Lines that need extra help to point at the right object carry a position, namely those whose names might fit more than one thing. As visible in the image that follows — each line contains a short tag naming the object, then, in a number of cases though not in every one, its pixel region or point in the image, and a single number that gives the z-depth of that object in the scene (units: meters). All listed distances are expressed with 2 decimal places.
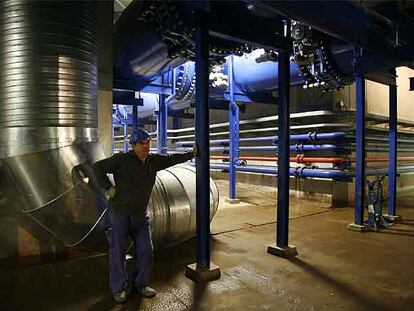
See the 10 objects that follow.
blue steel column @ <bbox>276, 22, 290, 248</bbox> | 3.08
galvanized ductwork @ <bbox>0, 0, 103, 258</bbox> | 2.34
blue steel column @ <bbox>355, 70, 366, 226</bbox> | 3.95
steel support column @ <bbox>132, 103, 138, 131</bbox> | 6.21
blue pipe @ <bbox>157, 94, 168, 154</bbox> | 6.00
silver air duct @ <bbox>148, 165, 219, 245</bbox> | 2.84
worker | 2.16
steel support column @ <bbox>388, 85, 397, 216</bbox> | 4.44
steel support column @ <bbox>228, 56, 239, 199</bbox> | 5.67
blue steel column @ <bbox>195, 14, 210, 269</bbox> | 2.55
